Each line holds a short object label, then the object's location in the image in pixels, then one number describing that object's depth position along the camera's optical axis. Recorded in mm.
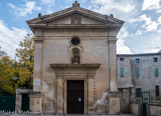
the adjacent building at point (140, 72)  25724
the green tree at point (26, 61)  19968
